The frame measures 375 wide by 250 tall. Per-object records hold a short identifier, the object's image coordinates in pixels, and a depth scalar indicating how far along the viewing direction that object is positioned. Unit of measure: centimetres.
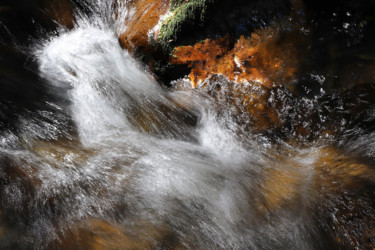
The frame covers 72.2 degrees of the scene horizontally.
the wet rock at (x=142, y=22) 412
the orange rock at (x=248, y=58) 356
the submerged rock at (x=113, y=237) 235
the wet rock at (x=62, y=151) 290
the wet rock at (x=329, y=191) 245
